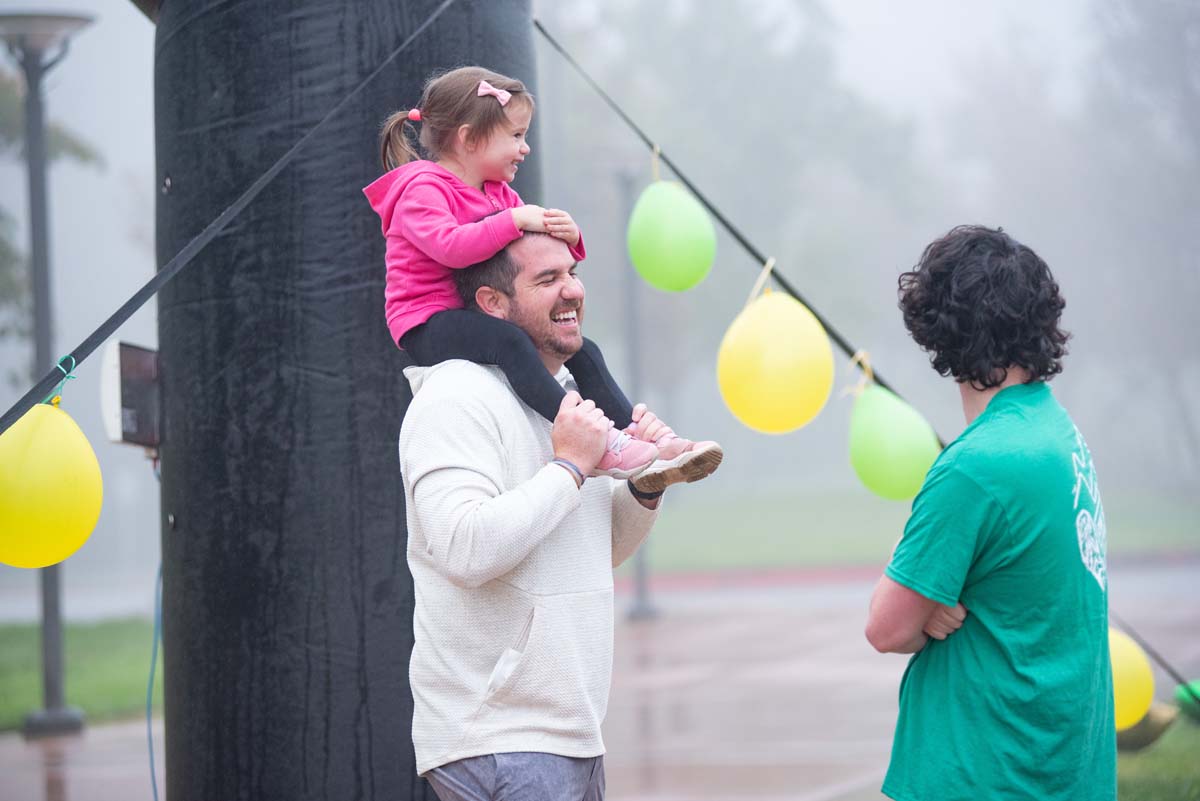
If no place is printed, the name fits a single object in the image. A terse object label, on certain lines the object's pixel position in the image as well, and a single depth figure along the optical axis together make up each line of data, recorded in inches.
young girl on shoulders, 174.4
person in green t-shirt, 170.4
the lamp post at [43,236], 650.8
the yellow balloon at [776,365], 324.2
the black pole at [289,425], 229.0
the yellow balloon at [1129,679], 361.7
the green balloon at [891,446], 331.0
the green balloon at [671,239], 364.8
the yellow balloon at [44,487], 235.1
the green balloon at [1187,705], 517.6
